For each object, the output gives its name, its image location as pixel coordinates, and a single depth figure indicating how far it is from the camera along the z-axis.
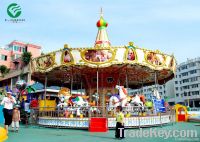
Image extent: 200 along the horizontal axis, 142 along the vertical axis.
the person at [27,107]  10.95
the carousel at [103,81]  9.08
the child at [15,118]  7.32
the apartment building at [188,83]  44.96
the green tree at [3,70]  37.40
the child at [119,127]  6.31
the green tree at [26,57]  35.74
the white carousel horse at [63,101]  9.72
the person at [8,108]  6.75
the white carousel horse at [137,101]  9.81
